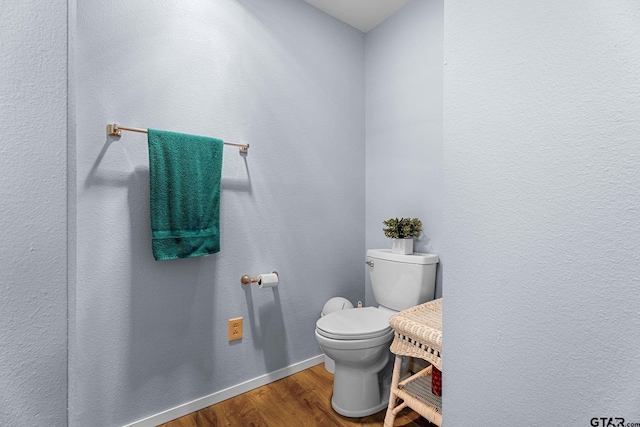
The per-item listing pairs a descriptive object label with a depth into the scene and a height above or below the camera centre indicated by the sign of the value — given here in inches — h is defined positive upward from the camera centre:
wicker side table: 46.7 -22.2
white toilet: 57.6 -22.9
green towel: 55.0 +3.3
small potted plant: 70.9 -4.9
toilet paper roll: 66.6 -15.1
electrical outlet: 66.0 -25.4
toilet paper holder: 67.2 -14.9
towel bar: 52.6 +14.1
